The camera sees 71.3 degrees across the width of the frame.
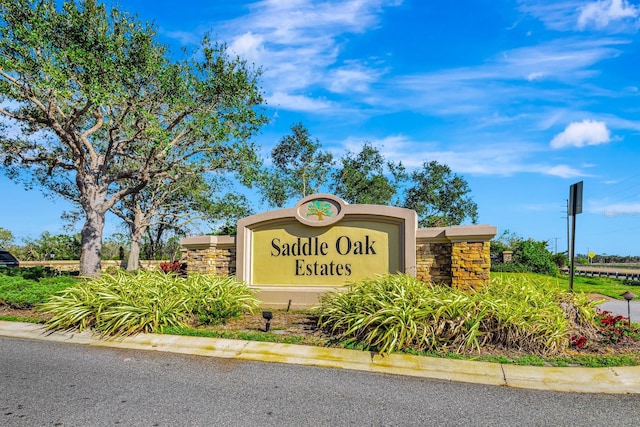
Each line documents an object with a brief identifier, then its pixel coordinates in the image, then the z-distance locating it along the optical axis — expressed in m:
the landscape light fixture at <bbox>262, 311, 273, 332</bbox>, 7.28
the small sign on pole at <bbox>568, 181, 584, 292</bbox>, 9.62
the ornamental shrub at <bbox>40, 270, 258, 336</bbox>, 7.89
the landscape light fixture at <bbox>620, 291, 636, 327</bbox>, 7.42
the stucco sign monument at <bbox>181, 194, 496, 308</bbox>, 9.43
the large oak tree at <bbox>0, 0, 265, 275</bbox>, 13.96
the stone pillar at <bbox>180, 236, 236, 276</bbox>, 11.87
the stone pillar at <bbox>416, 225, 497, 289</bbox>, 9.21
